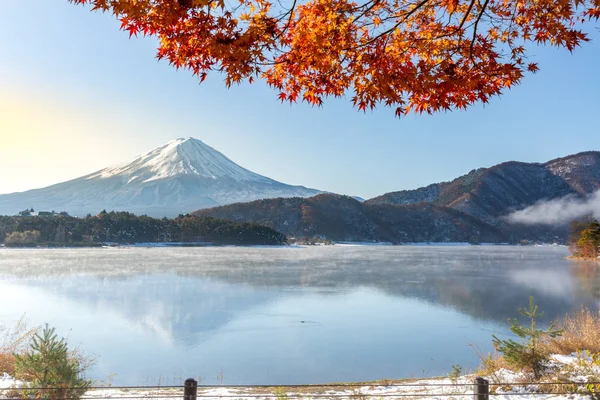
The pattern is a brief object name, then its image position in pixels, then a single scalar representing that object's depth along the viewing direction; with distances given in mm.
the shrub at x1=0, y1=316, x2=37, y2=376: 8250
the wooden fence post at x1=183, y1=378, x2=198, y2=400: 5016
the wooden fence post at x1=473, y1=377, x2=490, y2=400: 5328
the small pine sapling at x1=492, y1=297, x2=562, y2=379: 7457
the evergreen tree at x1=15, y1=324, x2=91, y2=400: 5889
